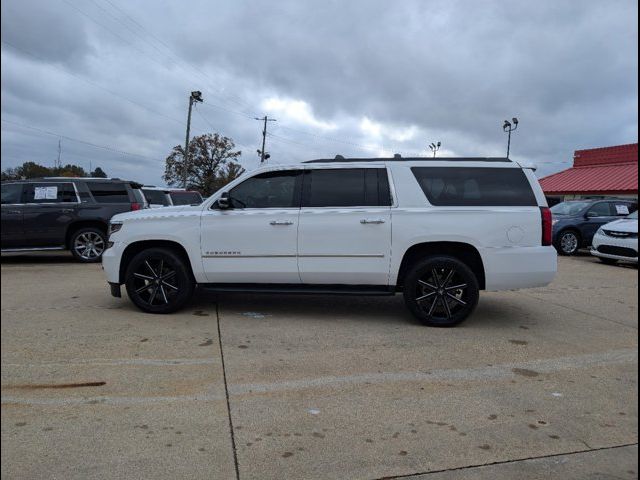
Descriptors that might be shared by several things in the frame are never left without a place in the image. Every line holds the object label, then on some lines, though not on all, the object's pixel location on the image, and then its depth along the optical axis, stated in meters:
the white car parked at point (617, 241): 10.63
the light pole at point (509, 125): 30.52
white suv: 5.15
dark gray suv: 9.92
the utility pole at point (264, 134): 55.09
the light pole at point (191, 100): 34.00
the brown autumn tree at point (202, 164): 63.41
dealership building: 26.39
